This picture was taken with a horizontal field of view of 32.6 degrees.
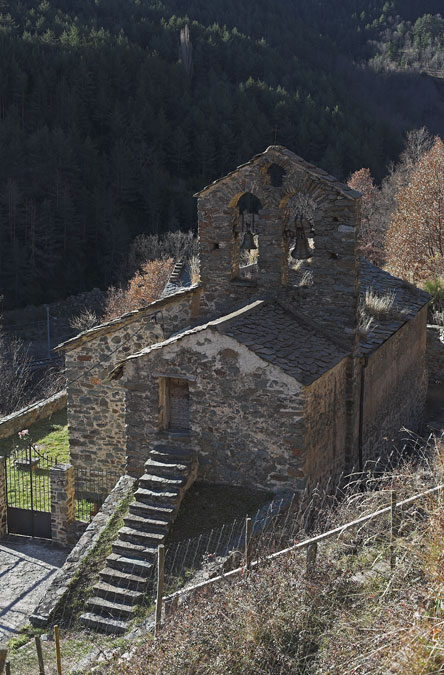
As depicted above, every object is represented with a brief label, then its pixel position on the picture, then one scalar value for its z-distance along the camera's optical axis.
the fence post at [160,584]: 9.21
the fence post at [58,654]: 8.42
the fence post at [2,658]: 7.38
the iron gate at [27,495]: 14.47
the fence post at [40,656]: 8.37
